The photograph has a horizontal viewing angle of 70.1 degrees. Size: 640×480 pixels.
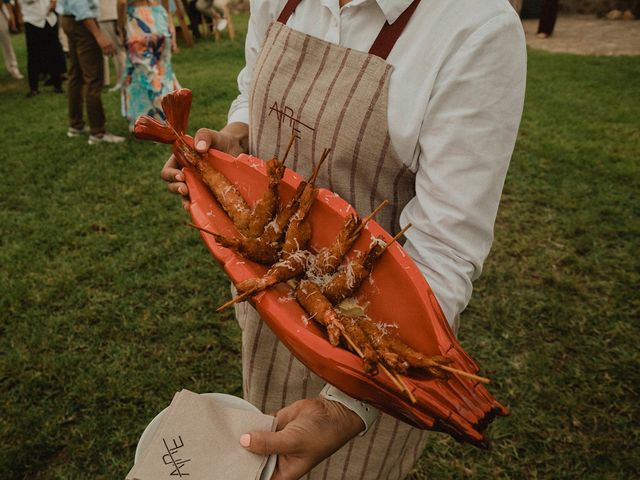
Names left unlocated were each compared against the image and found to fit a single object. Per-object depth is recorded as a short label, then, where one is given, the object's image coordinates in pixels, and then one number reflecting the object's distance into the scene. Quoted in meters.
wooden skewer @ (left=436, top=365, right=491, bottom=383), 0.93
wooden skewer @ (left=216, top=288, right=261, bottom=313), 1.10
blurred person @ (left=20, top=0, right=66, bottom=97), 7.81
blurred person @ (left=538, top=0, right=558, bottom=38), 11.02
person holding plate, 1.06
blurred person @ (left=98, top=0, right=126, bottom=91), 6.06
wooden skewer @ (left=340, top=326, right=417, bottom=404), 0.89
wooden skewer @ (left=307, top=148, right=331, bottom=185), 1.21
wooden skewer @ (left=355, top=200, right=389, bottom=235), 1.17
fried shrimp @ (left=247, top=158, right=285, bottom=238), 1.39
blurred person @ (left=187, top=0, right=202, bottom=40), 12.65
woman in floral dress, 5.39
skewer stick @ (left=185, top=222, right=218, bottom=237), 1.25
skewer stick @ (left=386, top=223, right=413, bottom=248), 1.11
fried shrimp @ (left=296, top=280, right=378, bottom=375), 0.97
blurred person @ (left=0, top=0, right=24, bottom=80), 9.44
